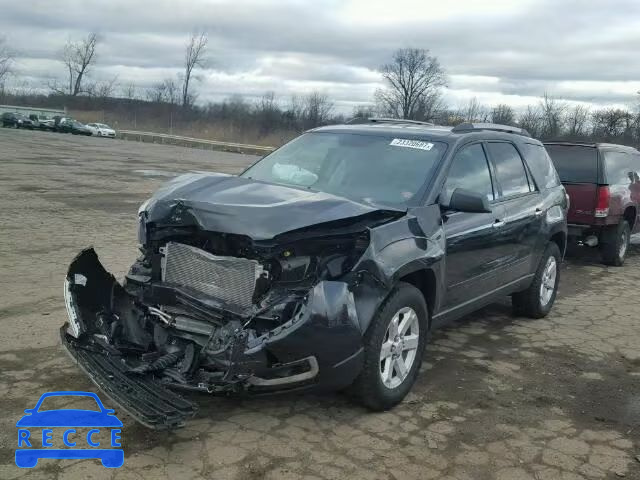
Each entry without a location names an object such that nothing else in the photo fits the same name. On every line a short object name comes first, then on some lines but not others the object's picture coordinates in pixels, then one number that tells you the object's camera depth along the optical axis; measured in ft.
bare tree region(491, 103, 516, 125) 153.81
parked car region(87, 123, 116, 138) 190.19
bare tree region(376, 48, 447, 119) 264.52
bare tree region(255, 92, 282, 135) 235.20
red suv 31.09
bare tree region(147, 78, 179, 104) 293.84
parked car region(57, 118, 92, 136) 188.24
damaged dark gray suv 11.55
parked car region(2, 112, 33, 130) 195.00
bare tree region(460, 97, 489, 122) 180.13
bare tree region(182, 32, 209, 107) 295.07
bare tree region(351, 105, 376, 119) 213.40
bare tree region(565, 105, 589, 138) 173.38
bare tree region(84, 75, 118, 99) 317.42
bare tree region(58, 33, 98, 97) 321.93
